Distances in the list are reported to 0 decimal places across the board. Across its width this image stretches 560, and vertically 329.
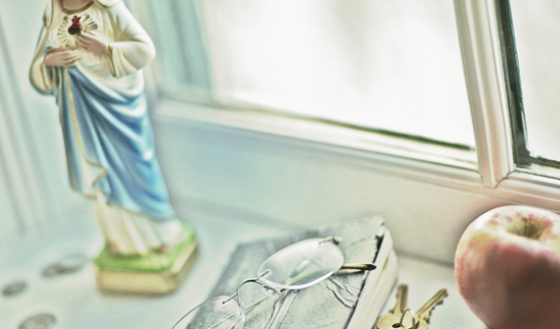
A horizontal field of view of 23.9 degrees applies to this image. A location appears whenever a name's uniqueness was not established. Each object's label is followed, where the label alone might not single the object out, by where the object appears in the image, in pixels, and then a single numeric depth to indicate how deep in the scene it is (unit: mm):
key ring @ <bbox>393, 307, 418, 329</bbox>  825
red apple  782
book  816
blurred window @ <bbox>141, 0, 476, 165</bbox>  856
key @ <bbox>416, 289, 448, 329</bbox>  836
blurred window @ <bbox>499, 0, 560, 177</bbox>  806
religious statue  815
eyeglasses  834
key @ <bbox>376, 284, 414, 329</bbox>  830
